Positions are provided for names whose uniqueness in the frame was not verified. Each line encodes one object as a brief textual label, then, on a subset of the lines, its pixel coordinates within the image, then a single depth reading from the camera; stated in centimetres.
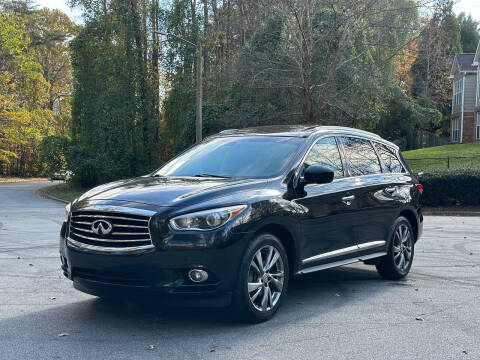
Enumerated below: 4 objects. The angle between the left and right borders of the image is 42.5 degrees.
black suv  522
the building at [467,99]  4728
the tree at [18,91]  4962
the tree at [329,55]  2567
